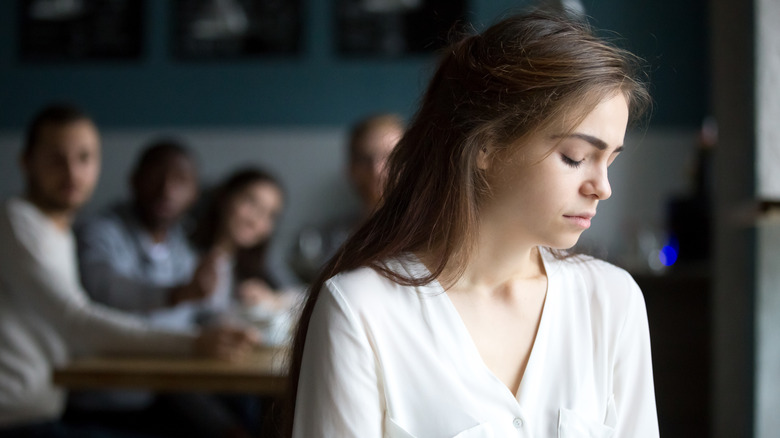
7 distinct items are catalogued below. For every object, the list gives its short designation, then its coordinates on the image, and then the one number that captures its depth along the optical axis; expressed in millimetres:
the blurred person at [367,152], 2615
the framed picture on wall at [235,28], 4016
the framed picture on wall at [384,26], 3973
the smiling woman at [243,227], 3037
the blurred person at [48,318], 1816
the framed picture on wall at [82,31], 4078
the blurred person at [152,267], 2213
